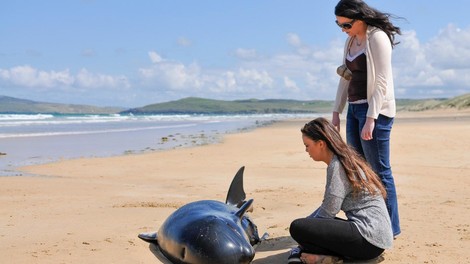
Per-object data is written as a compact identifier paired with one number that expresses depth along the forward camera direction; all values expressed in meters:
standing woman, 5.41
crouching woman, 4.88
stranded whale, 4.50
